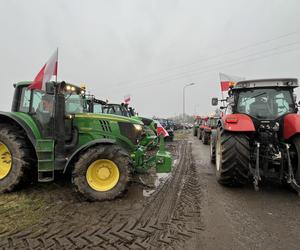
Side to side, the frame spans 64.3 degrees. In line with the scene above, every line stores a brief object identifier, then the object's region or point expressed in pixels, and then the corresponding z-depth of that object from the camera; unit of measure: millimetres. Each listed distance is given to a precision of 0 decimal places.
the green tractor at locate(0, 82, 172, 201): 4418
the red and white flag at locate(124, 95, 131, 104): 15367
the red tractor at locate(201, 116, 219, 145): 13804
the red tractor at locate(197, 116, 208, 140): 16000
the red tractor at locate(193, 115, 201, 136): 21453
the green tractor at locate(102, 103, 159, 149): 7609
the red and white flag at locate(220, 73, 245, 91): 9934
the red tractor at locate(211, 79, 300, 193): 4711
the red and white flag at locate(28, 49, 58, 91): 4424
